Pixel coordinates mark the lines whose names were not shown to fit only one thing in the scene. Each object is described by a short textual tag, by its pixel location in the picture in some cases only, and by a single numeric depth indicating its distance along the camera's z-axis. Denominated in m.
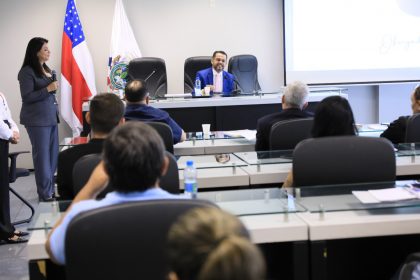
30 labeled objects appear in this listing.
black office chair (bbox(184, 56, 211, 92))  7.13
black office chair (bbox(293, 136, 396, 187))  2.49
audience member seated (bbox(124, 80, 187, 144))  3.89
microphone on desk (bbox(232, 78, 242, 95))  6.36
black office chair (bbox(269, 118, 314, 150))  3.39
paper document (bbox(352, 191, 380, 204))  2.12
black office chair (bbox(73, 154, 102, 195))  2.27
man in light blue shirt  1.59
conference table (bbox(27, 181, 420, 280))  1.92
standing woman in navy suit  5.21
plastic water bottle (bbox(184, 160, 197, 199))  2.43
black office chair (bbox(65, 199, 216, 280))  1.44
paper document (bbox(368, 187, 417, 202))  2.13
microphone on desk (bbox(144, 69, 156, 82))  6.87
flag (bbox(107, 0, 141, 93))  7.45
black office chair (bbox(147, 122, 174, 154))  3.58
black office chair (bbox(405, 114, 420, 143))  3.47
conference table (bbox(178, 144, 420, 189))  2.93
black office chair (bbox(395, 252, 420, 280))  1.74
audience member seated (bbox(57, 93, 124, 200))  2.57
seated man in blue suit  6.75
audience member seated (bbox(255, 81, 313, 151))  3.68
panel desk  5.95
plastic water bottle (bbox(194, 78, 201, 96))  6.27
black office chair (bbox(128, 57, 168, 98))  6.91
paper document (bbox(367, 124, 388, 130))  4.37
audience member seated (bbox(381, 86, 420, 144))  3.67
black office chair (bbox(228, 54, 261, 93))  7.25
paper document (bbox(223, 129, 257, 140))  4.17
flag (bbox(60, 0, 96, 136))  7.38
